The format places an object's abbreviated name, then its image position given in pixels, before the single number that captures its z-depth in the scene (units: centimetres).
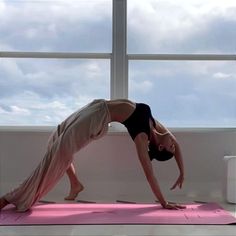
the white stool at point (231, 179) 408
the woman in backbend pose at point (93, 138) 340
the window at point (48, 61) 457
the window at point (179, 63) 461
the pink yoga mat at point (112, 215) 298
